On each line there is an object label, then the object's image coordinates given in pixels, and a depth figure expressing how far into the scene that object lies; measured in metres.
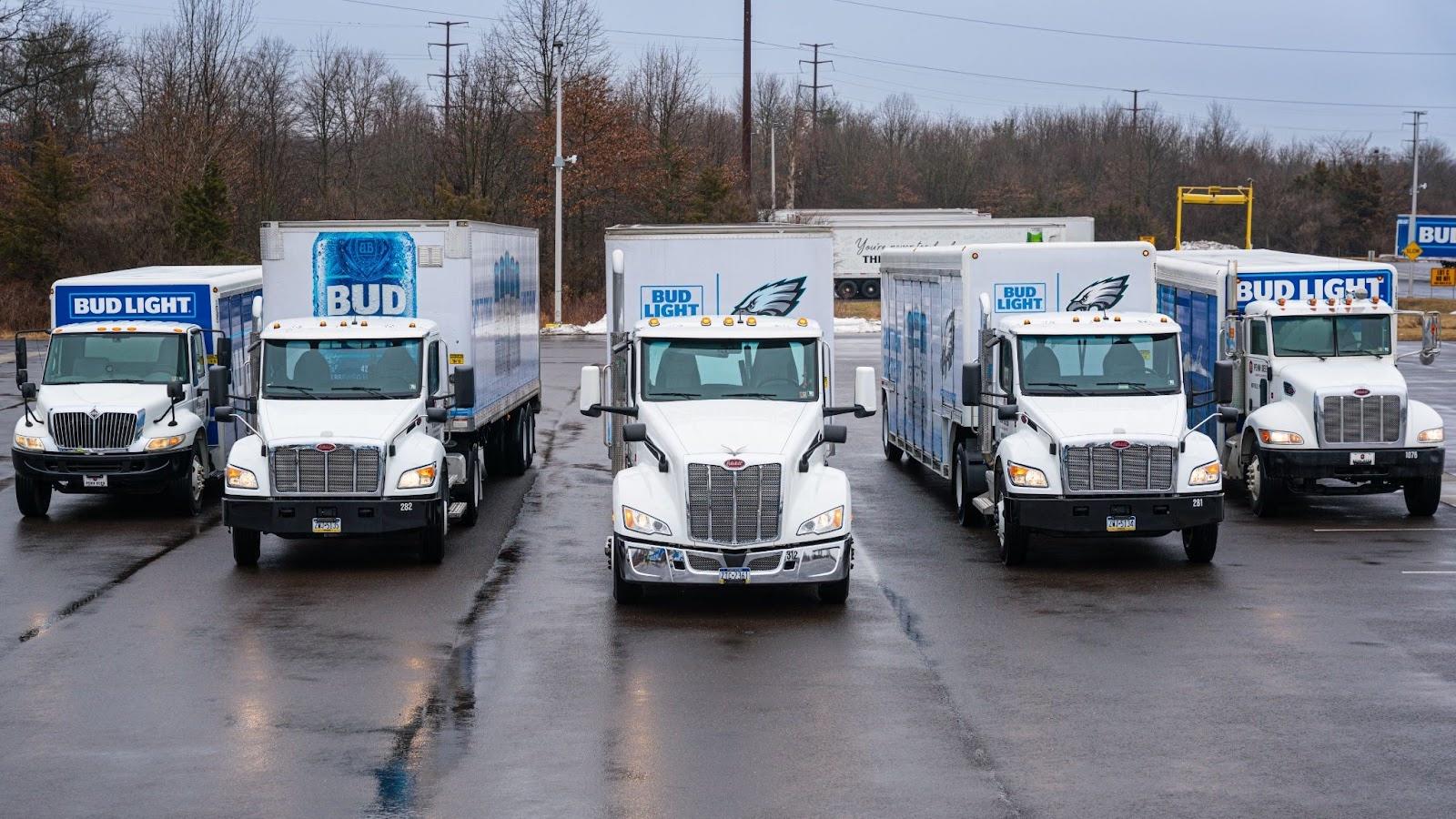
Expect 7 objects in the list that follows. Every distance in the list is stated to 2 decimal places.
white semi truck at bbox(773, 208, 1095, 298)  65.19
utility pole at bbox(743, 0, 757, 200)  64.62
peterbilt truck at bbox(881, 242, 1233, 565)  16.84
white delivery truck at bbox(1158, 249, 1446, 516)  20.41
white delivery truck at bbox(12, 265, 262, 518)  20.83
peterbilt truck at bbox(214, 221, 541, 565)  16.89
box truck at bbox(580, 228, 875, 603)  14.57
